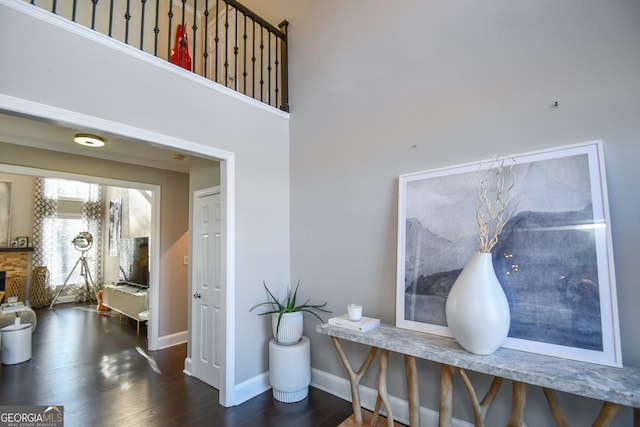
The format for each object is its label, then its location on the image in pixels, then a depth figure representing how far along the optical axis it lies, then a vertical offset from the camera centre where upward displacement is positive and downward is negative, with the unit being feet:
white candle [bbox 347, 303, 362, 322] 7.38 -1.93
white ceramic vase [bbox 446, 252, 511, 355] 5.28 -1.40
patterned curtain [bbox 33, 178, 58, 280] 22.35 +1.29
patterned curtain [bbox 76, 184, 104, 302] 25.27 +0.96
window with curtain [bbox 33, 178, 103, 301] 22.66 +0.61
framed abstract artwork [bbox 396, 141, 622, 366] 5.16 -0.46
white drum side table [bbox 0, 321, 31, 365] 11.54 -4.10
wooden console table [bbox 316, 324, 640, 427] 4.31 -2.28
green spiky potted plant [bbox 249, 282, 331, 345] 8.78 -2.56
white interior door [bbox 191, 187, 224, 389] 9.94 -1.78
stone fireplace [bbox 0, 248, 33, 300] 20.58 -1.73
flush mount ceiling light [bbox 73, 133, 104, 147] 10.27 +3.42
